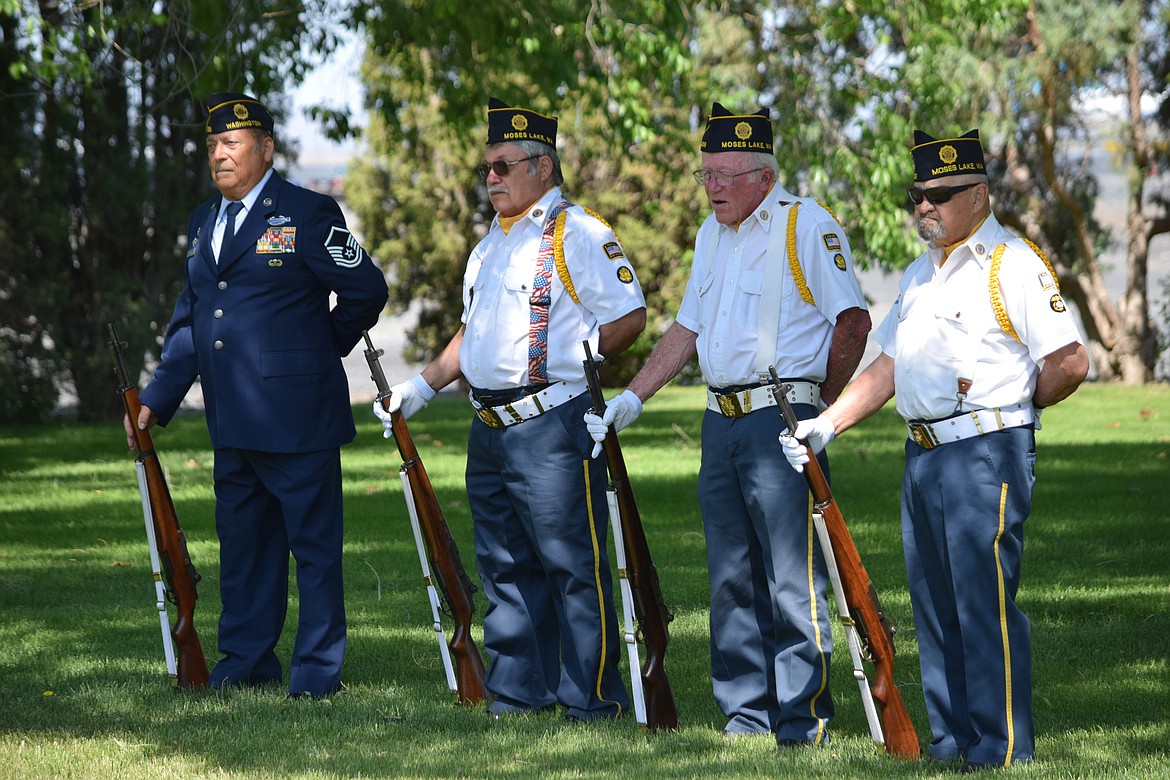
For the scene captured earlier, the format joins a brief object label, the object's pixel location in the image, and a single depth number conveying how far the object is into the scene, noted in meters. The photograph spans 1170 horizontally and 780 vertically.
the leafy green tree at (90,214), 36.44
